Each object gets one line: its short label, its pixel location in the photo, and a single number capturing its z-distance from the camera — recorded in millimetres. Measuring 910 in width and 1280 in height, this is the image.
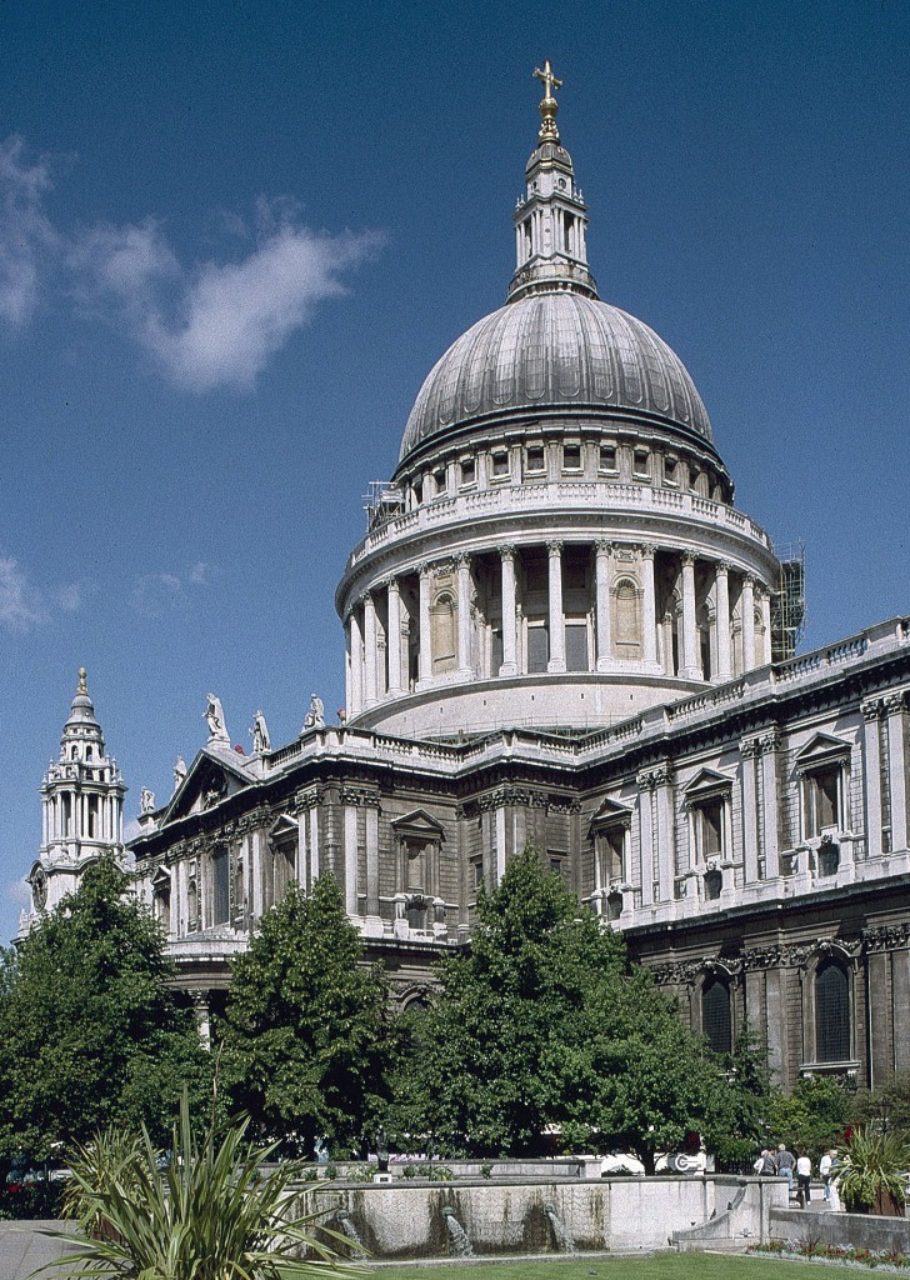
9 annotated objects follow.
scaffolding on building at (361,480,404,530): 93938
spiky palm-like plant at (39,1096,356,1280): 18328
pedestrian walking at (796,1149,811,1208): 41088
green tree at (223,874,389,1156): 51688
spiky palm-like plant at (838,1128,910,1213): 34450
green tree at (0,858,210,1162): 51094
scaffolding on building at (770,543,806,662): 93750
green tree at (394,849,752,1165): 48281
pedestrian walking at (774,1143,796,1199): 44625
